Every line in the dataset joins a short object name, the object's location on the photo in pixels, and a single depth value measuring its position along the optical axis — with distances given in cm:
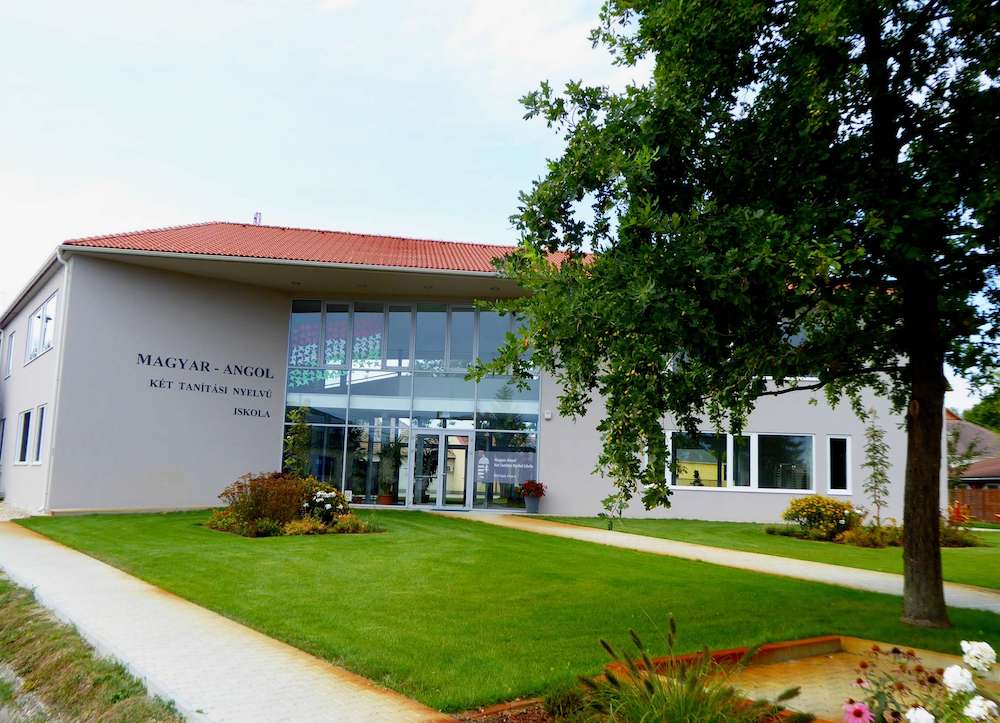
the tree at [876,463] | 1923
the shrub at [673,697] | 409
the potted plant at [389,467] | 2245
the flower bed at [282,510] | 1520
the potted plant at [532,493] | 2170
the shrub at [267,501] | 1553
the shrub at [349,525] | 1566
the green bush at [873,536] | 1722
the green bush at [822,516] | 1828
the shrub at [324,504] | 1612
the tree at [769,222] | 664
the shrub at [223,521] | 1565
